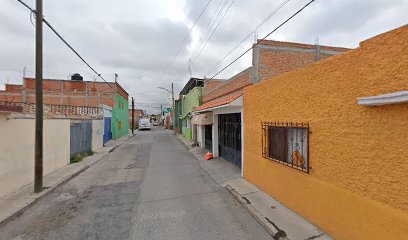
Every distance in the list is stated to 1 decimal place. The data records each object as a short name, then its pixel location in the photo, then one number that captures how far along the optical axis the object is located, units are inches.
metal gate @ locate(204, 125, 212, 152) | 578.5
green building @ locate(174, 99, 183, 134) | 1352.9
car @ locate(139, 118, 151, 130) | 1936.6
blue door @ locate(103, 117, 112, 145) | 803.0
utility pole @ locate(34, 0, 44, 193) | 268.4
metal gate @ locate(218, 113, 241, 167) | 391.5
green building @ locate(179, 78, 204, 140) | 756.6
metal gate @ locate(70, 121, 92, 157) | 481.7
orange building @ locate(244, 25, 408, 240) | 115.6
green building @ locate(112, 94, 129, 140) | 1005.5
